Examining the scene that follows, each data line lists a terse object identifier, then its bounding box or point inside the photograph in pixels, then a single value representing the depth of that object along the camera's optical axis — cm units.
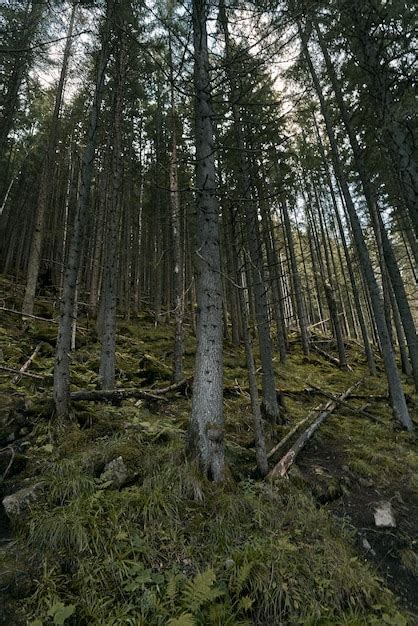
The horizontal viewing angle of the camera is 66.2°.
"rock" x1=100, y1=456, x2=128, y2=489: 378
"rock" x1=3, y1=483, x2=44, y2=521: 323
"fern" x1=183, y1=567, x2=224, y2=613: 254
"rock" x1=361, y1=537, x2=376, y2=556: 381
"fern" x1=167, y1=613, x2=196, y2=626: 227
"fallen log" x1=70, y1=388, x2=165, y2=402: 604
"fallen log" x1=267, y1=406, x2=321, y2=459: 561
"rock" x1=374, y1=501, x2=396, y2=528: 426
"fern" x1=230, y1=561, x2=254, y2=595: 282
